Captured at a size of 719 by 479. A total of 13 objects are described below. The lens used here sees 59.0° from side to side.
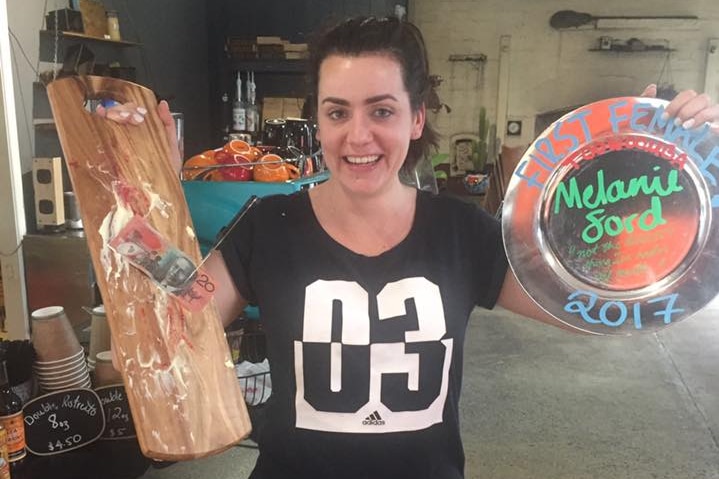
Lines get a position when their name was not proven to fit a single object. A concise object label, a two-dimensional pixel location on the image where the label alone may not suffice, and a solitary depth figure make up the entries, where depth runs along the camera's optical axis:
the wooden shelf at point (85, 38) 3.07
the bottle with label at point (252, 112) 4.06
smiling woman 1.01
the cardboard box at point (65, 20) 3.07
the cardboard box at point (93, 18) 3.29
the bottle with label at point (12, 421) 1.36
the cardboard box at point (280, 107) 4.74
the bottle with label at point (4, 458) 1.26
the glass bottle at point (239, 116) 3.98
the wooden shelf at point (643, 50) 6.29
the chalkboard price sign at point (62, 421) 1.44
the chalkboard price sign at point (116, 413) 1.56
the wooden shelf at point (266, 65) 4.81
